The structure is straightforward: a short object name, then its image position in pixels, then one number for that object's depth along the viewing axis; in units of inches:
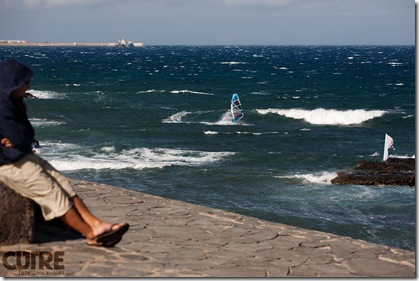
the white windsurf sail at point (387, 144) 1019.6
